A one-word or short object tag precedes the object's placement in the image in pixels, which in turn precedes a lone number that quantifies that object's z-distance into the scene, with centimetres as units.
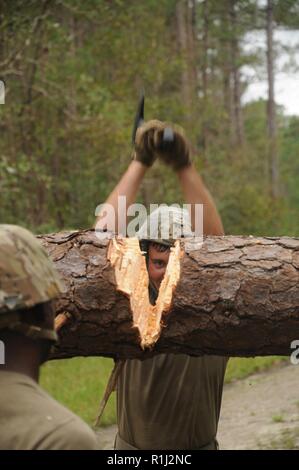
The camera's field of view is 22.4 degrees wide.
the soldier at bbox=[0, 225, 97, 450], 178
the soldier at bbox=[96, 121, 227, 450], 347
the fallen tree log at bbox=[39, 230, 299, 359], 314
